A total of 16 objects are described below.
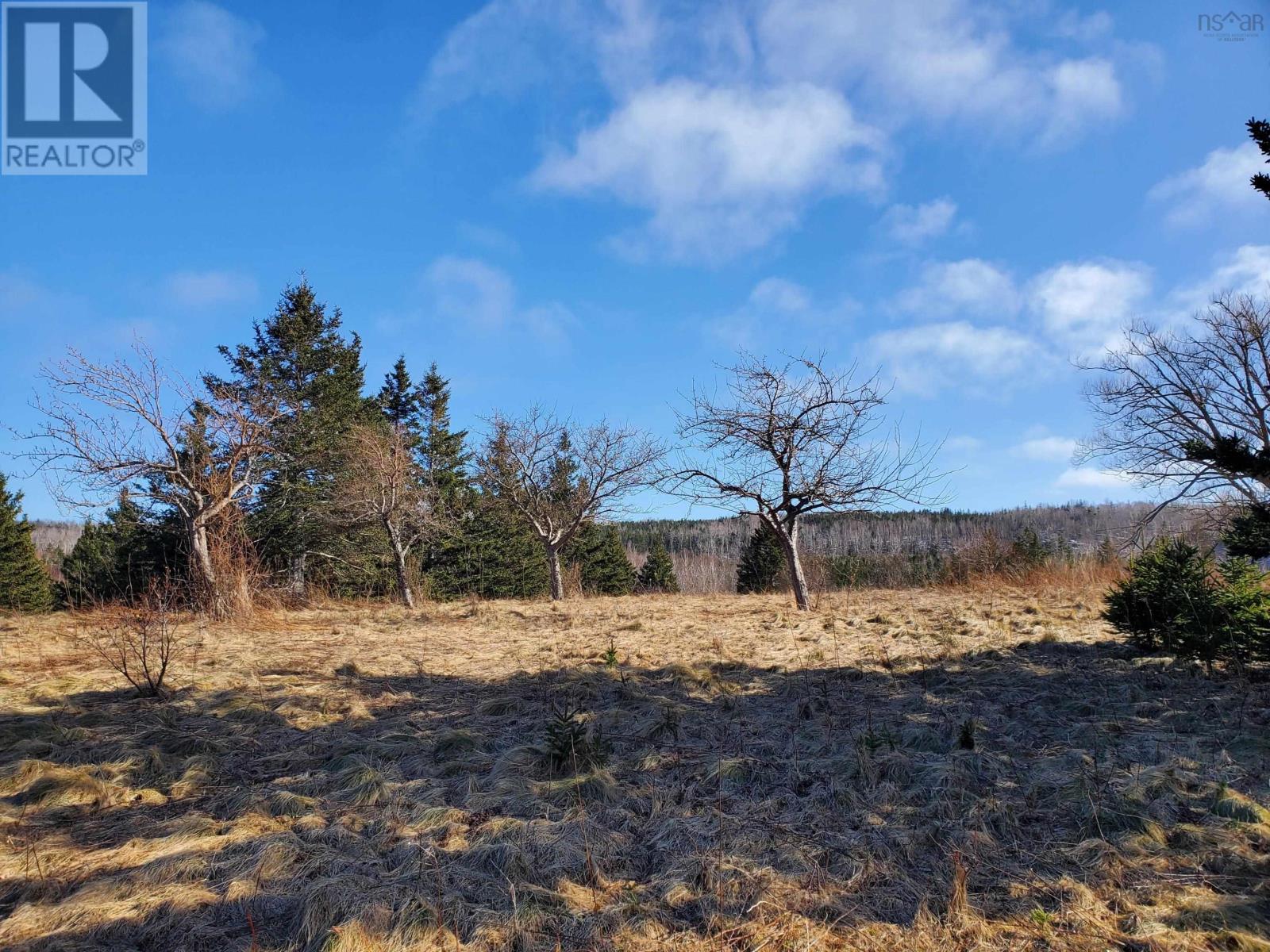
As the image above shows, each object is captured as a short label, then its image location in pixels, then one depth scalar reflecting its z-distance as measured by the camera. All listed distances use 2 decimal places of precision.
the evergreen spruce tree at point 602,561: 33.44
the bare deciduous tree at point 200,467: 12.00
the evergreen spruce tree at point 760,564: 30.53
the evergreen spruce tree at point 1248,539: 6.32
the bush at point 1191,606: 6.24
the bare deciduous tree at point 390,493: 16.86
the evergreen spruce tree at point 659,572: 37.38
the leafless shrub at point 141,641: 6.44
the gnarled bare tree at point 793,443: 11.77
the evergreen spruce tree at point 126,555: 17.41
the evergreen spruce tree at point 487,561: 26.27
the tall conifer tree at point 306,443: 20.12
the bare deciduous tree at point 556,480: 19.31
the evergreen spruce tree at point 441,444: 28.16
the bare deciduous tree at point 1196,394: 20.03
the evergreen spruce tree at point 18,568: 22.70
